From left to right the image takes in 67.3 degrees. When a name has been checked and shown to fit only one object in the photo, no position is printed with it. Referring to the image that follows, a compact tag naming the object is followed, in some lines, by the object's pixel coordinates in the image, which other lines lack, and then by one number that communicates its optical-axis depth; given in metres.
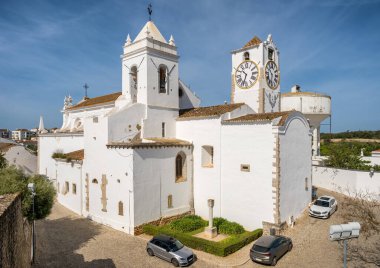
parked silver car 16.20
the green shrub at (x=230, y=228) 20.73
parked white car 22.81
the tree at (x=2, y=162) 24.04
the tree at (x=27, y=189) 16.42
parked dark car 15.84
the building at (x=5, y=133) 107.44
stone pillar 20.22
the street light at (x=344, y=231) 8.61
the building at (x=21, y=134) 155.76
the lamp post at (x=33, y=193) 15.18
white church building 21.00
